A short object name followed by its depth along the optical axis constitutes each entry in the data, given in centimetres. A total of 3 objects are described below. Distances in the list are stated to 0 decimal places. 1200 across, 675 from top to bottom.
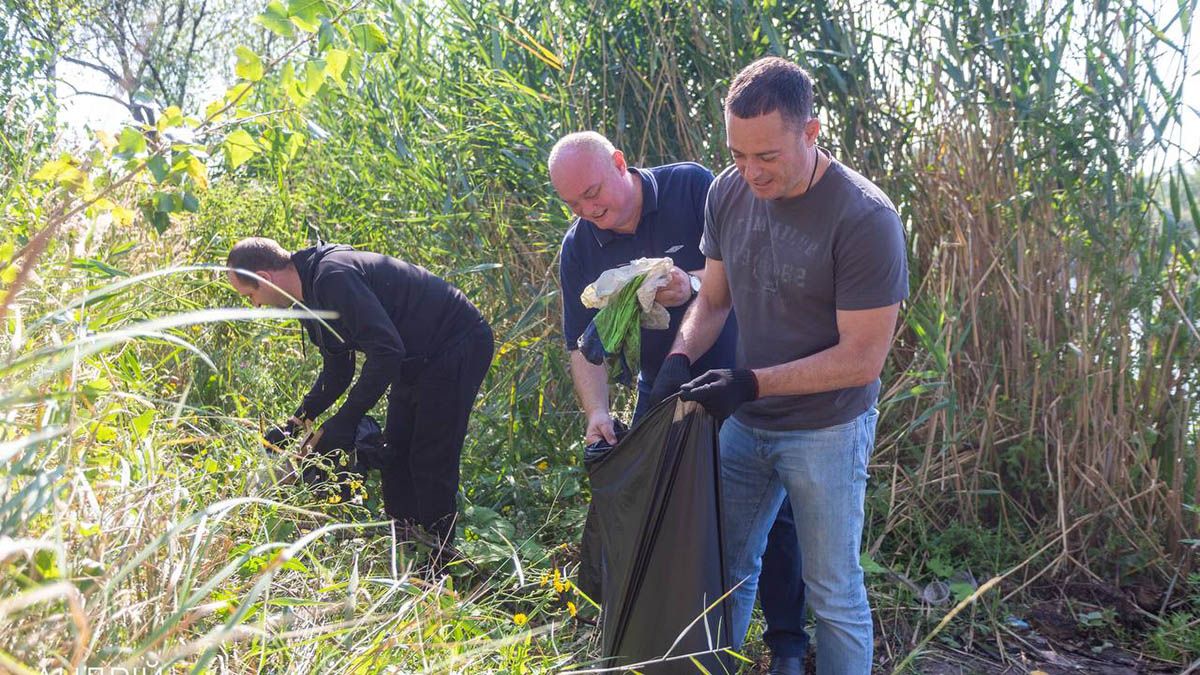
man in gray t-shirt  240
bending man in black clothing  389
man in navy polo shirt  303
